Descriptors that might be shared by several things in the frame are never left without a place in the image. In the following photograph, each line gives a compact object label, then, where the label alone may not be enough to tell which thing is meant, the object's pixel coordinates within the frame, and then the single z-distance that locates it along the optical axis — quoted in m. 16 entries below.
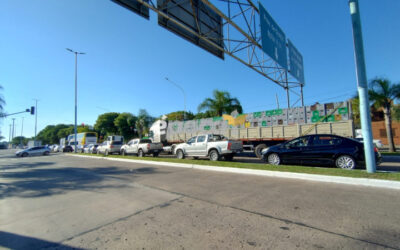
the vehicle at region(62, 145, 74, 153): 39.25
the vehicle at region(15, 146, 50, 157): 26.91
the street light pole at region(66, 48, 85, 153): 25.86
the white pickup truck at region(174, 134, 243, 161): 11.17
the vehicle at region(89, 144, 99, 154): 26.68
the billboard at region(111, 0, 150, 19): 7.46
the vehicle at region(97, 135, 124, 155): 21.61
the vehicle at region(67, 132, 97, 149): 37.31
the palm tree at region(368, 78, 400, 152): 17.16
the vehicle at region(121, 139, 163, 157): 16.72
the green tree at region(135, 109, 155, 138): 39.31
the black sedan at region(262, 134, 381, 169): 7.49
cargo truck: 10.10
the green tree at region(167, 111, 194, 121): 45.02
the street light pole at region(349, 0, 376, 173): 6.40
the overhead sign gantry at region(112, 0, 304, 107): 8.04
